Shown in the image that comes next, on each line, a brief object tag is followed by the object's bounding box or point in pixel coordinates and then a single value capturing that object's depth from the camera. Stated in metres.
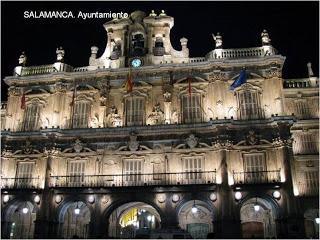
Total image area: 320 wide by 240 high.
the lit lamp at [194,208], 30.56
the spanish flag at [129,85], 33.34
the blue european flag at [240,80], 31.91
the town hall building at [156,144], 30.45
